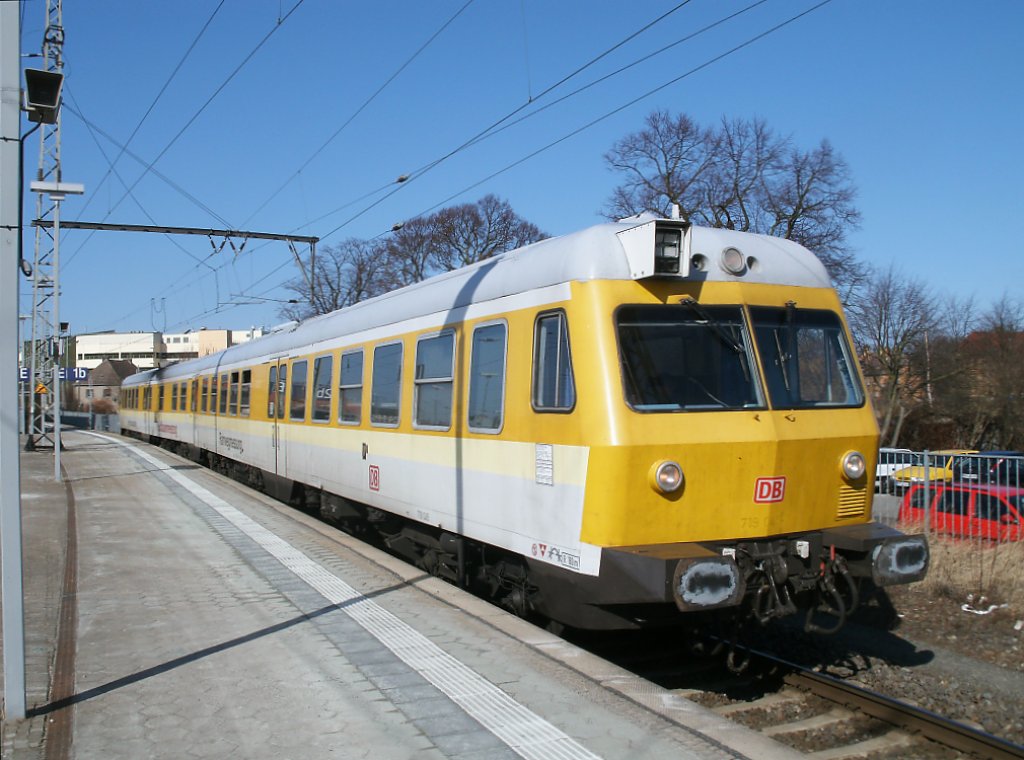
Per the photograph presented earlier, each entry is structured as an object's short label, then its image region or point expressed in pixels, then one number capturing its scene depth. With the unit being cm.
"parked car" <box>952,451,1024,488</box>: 1055
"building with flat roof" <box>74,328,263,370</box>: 10156
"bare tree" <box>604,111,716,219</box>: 3043
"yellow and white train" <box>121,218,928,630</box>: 580
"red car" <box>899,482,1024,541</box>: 1042
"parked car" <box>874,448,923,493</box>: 1184
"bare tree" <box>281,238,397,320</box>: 5038
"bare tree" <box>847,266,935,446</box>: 3338
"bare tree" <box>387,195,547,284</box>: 4797
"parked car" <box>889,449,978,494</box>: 1119
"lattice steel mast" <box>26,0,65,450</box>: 2220
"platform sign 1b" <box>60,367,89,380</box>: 3562
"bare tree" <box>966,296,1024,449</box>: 3148
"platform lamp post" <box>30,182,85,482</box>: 1828
